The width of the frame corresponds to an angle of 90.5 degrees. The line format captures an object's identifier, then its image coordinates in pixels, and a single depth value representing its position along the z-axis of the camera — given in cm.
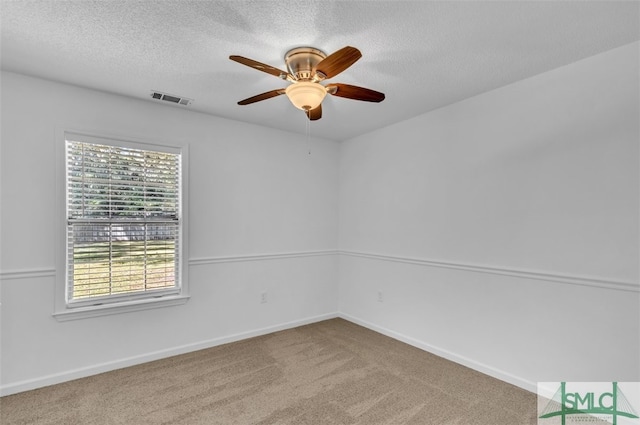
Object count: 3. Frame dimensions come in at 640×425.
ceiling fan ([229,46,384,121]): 200
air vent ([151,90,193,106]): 290
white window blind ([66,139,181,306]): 274
